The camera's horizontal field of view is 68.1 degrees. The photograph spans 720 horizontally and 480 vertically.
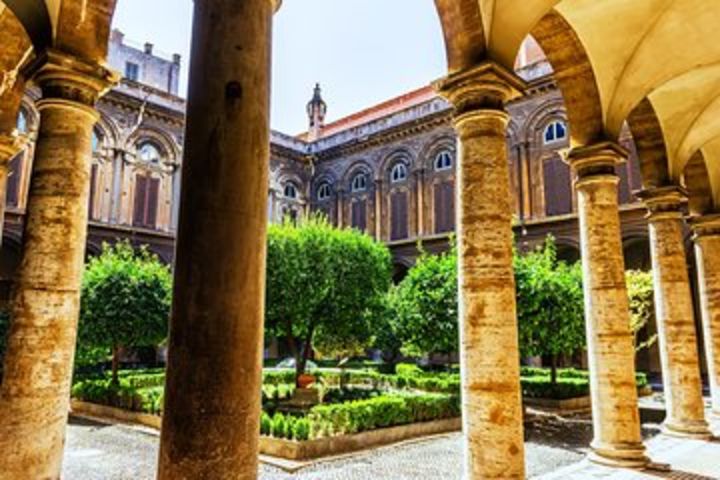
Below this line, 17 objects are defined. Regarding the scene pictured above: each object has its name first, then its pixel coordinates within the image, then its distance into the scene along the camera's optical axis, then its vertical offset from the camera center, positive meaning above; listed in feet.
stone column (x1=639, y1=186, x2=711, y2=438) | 26.13 +0.89
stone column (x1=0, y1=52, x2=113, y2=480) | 12.84 +1.33
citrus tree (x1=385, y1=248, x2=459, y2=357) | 41.65 +1.77
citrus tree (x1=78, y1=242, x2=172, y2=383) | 41.96 +1.71
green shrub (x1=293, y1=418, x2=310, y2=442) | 27.58 -5.18
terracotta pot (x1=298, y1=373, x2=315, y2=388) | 40.06 -3.75
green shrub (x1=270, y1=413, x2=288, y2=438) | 27.93 -5.04
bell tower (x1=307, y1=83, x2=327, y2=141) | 107.90 +44.08
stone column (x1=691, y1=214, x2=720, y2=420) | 30.12 +2.60
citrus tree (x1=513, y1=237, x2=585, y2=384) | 41.73 +1.89
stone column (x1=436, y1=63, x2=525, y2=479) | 13.67 +1.42
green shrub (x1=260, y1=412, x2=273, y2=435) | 28.82 -5.13
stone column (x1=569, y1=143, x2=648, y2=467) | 19.80 +0.78
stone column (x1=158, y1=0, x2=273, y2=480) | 7.57 +1.10
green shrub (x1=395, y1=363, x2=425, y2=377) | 58.39 -4.32
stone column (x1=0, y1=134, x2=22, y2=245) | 20.02 +6.61
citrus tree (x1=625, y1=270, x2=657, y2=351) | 50.21 +3.98
